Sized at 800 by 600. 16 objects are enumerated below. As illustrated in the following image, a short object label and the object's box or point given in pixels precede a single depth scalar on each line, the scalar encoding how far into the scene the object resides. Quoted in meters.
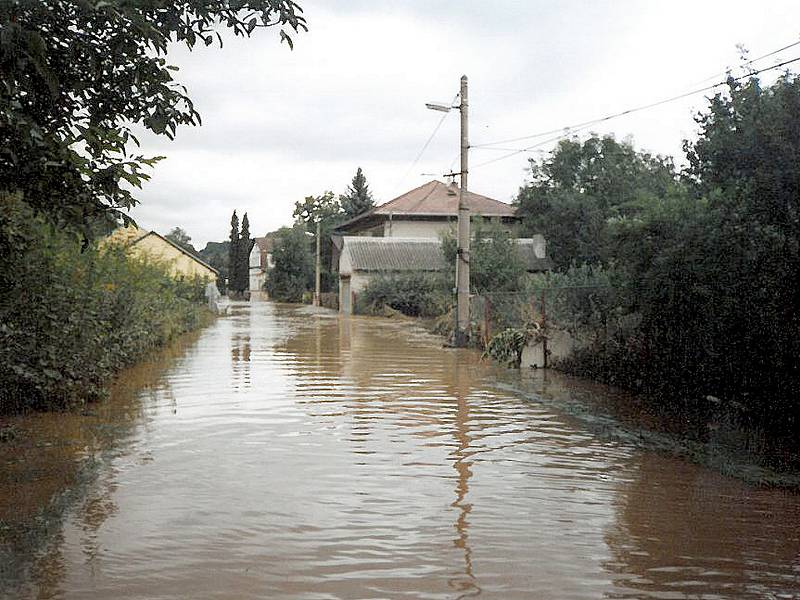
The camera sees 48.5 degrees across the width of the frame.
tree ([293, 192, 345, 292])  83.69
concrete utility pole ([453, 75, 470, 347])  25.06
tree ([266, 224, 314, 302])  84.62
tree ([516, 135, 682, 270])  43.19
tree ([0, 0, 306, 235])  5.70
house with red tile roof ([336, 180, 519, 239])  59.38
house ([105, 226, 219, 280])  17.81
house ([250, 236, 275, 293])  123.00
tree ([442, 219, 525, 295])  37.25
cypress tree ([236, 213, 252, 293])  112.12
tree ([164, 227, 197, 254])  156.57
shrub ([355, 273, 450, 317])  45.78
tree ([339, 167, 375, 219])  89.62
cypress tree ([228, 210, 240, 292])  112.81
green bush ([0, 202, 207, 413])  10.40
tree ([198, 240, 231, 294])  119.56
